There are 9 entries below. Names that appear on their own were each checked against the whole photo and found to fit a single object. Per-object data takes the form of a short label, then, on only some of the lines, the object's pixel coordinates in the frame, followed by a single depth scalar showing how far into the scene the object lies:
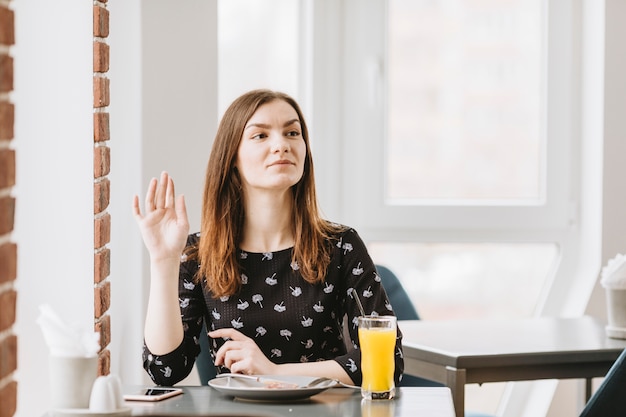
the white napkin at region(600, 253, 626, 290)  3.81
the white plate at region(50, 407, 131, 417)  2.59
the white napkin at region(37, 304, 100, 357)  2.61
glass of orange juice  2.85
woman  3.27
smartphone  2.82
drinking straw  3.12
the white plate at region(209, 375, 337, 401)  2.79
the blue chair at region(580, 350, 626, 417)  3.19
